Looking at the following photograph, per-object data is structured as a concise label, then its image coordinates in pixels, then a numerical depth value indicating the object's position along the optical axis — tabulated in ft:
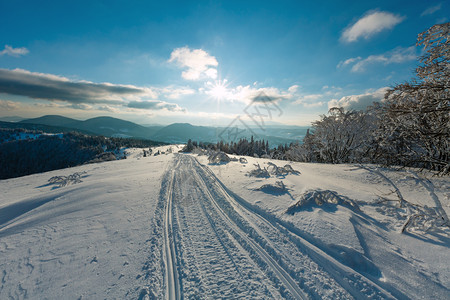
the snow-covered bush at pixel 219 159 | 60.34
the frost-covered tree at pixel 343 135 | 48.42
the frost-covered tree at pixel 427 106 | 17.35
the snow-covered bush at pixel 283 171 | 34.63
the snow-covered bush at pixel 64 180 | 34.47
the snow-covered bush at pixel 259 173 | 33.56
